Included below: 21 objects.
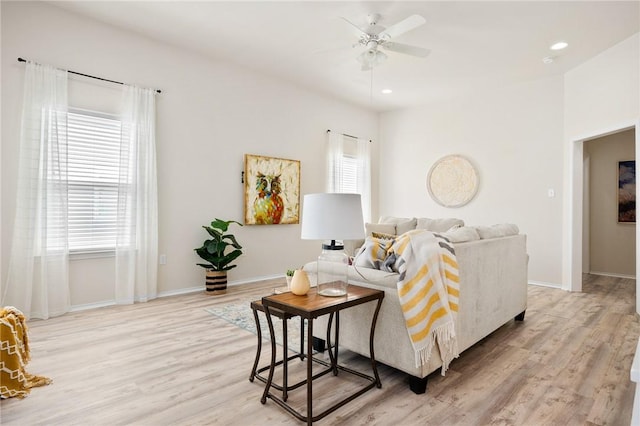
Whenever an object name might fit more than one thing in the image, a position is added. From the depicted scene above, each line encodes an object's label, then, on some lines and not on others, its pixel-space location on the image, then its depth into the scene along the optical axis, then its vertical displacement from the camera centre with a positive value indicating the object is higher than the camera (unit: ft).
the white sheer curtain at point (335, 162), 20.16 +3.01
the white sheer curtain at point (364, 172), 22.11 +2.68
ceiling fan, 10.79 +5.63
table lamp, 6.27 -0.11
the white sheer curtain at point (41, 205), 10.69 +0.25
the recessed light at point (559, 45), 13.19 +6.43
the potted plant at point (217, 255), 14.34 -1.75
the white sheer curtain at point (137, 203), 12.73 +0.37
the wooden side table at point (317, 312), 5.73 -1.66
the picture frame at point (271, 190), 16.56 +1.15
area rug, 9.50 -3.34
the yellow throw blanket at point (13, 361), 6.51 -2.82
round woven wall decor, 19.38 +1.89
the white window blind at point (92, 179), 11.84 +1.18
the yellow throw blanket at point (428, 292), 6.68 -1.54
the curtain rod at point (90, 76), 10.85 +4.71
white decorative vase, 6.65 -1.35
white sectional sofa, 7.00 -2.11
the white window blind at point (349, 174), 21.20 +2.42
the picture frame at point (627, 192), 18.16 +1.20
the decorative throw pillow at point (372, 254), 7.80 -0.92
